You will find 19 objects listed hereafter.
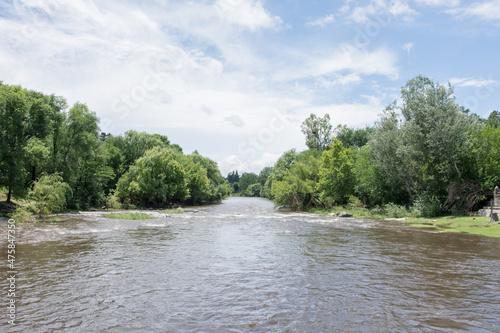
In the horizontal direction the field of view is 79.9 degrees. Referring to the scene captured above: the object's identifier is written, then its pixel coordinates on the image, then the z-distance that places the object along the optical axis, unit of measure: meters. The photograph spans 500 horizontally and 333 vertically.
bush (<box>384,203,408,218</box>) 36.20
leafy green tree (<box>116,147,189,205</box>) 55.88
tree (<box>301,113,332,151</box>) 85.19
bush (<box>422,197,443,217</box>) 32.94
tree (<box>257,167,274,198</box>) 188.81
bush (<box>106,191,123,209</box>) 51.76
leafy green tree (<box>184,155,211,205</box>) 80.06
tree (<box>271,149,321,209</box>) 55.50
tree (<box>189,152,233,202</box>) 96.78
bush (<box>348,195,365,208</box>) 50.47
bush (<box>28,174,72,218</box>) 28.78
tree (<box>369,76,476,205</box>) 33.22
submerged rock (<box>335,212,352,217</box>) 40.97
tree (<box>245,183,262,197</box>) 193.00
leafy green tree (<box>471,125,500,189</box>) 31.33
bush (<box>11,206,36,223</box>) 26.44
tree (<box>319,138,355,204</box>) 50.34
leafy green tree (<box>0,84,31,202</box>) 30.84
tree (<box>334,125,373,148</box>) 93.59
